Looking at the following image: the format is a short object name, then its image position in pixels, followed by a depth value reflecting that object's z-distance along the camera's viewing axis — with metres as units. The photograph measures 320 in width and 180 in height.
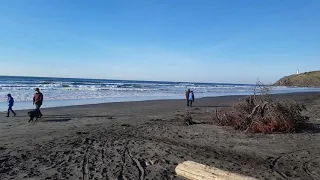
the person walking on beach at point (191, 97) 16.75
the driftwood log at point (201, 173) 3.81
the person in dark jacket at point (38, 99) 10.65
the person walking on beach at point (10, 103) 11.16
